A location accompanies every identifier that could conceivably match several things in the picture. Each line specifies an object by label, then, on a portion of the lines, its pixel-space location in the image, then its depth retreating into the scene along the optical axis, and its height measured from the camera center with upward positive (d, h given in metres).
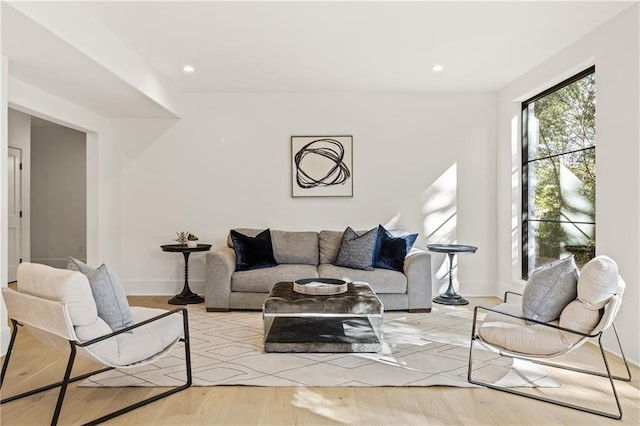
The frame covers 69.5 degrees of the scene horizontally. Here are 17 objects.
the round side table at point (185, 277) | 5.54 -0.79
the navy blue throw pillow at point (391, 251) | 5.12 -0.42
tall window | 4.26 +0.43
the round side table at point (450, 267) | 5.37 -0.64
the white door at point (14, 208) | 6.87 +0.07
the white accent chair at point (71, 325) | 2.35 -0.60
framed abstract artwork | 6.05 +0.63
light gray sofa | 4.92 -0.73
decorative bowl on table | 3.84 -0.62
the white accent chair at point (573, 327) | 2.61 -0.67
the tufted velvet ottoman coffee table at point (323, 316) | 3.54 -0.88
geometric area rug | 2.98 -1.08
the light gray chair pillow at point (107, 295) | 2.63 -0.48
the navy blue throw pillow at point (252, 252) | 5.15 -0.43
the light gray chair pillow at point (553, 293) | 2.84 -0.49
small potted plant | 5.66 -0.35
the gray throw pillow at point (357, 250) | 5.12 -0.42
